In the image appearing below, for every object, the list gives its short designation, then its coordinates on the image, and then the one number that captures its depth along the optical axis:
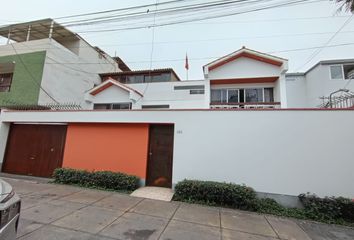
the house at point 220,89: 9.48
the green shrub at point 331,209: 4.69
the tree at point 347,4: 4.01
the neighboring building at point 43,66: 11.41
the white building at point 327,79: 12.12
